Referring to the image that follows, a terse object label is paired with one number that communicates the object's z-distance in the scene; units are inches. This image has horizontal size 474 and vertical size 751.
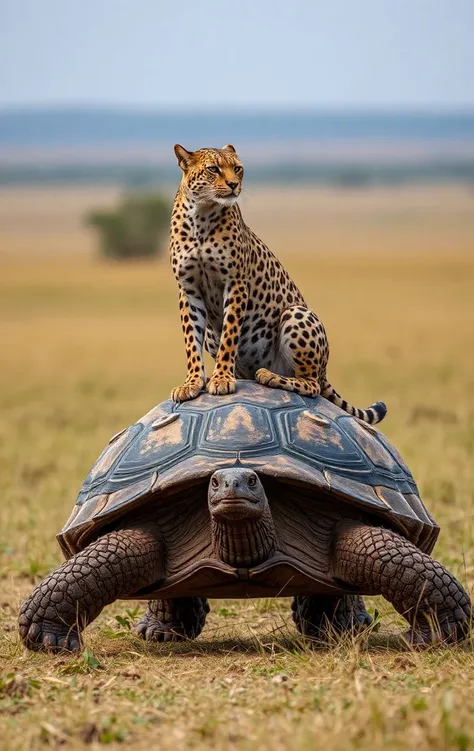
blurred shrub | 4461.1
